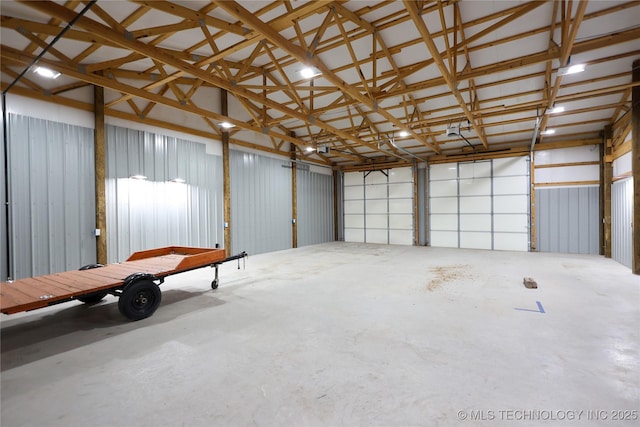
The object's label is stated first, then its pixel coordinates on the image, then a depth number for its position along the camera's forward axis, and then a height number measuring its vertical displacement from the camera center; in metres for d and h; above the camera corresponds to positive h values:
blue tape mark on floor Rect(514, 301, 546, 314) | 5.11 -1.83
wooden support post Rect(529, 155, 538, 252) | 12.92 +0.16
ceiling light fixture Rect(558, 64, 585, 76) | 5.53 +2.71
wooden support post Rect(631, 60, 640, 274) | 7.64 +1.35
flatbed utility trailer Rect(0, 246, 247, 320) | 3.90 -1.10
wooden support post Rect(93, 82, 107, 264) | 7.77 +1.12
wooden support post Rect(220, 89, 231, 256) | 11.20 +1.21
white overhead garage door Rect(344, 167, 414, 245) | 16.23 +0.23
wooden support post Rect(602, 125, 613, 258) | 10.97 +0.97
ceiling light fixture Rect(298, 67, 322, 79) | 5.92 +2.95
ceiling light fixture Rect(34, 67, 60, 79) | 5.23 +2.65
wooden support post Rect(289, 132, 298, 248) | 14.71 +0.64
